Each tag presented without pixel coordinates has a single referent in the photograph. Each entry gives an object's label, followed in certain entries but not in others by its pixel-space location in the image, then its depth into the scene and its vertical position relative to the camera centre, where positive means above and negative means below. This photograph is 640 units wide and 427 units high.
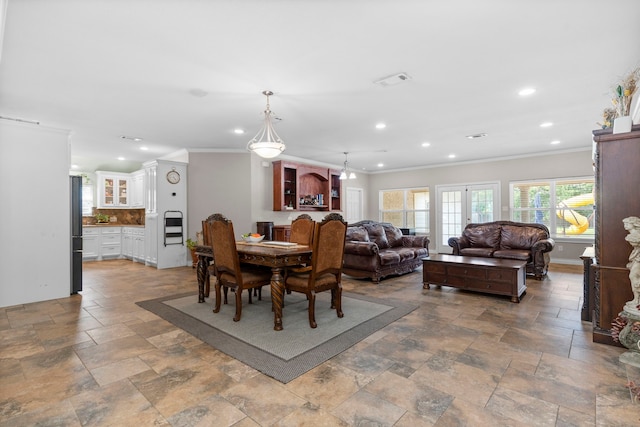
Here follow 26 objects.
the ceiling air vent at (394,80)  3.18 +1.42
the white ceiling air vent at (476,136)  5.61 +1.45
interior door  9.53 +0.33
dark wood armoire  2.66 +0.00
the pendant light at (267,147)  3.60 +0.81
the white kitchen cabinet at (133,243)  7.44 -0.67
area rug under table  2.50 -1.12
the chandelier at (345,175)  7.25 +0.94
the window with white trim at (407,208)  9.31 +0.23
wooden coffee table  4.07 -0.83
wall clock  6.57 +0.85
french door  8.08 +0.21
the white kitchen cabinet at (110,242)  8.06 -0.67
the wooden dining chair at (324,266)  3.09 -0.52
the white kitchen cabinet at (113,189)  8.22 +0.74
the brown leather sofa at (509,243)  5.47 -0.54
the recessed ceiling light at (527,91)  3.54 +1.43
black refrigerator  4.58 -0.24
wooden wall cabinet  7.03 +0.71
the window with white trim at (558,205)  6.88 +0.23
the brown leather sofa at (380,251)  5.23 -0.66
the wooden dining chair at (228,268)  3.24 -0.56
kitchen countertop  8.13 -0.21
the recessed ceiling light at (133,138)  5.68 +1.45
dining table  3.06 -0.43
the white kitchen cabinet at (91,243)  7.80 -0.66
